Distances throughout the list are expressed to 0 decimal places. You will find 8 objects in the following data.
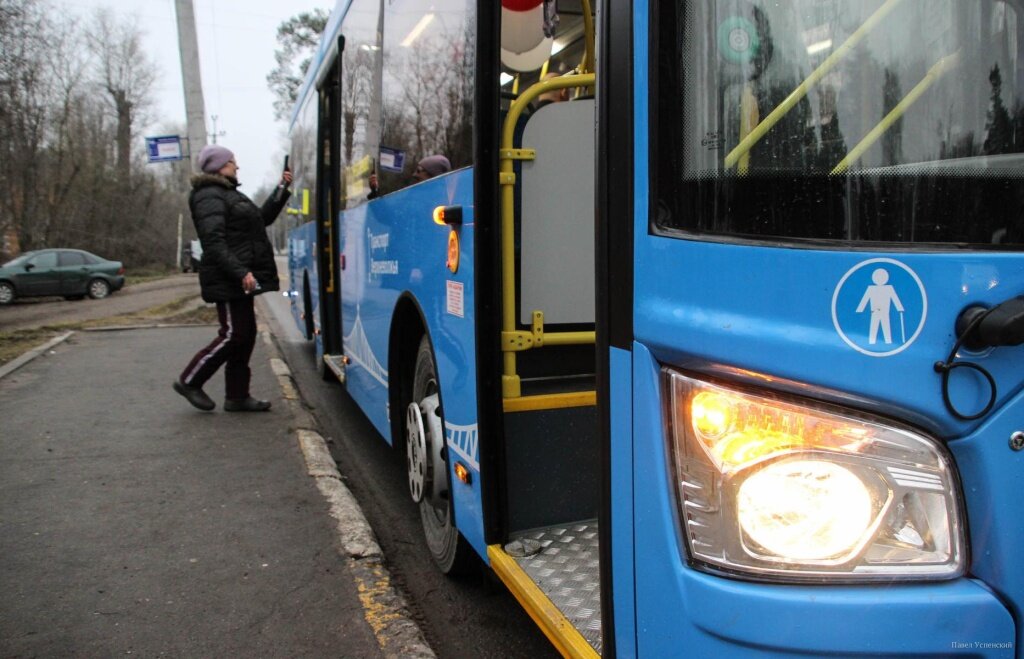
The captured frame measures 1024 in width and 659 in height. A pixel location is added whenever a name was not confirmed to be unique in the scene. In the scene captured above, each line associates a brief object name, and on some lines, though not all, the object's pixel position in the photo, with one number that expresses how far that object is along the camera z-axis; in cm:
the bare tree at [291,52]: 3691
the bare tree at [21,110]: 2162
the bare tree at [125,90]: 4644
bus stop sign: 1145
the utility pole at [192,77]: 1261
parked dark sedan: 2461
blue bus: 144
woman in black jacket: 620
